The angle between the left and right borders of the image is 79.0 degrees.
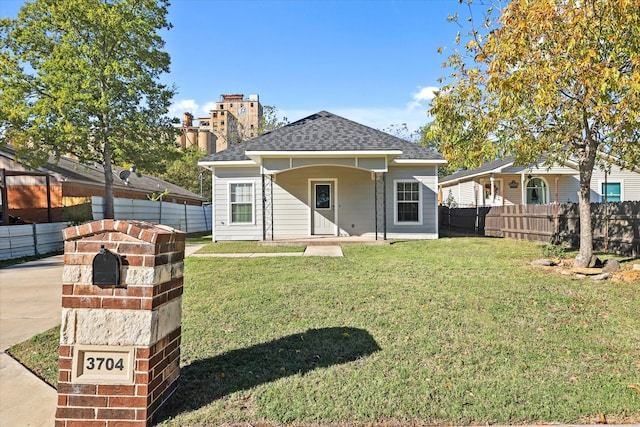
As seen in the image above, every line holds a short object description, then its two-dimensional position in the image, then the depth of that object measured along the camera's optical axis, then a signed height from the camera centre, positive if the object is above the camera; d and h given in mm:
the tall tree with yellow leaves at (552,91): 5602 +2018
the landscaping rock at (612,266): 7395 -1094
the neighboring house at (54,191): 17250 +1135
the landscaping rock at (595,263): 7735 -1077
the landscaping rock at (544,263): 7867 -1083
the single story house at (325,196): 14039 +566
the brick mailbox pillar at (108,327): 2596 -768
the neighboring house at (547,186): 19453 +1229
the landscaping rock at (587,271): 6896 -1120
